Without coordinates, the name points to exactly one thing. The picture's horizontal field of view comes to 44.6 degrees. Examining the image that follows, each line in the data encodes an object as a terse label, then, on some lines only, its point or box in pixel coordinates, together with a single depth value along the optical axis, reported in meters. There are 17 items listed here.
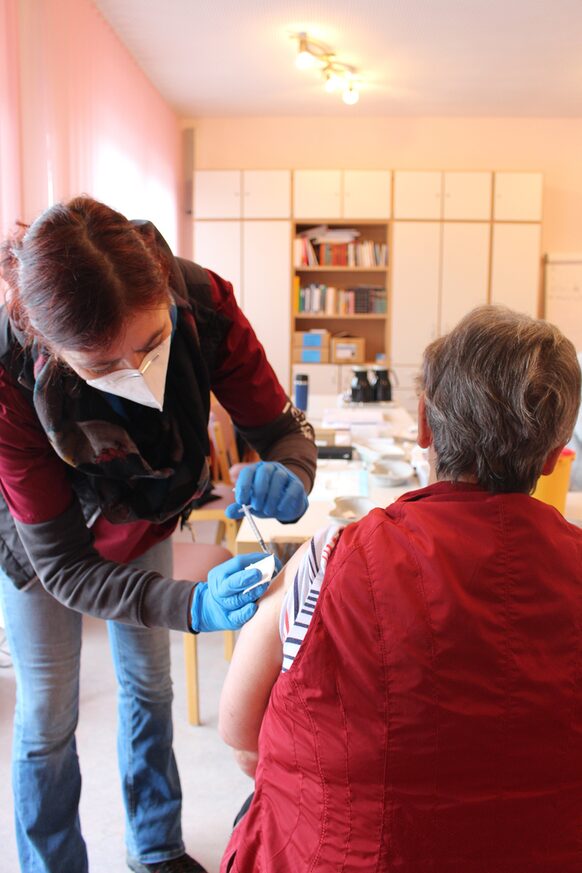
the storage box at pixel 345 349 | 6.05
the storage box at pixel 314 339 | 6.05
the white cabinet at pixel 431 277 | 5.82
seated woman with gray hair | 0.74
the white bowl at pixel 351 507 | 1.80
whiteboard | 6.03
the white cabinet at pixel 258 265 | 5.89
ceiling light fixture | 4.30
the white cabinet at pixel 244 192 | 5.83
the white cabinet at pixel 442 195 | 5.75
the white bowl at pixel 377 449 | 2.46
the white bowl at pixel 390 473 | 2.18
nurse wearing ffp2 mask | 1.02
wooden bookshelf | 5.98
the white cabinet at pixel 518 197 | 5.73
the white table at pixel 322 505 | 1.73
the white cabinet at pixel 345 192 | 5.78
